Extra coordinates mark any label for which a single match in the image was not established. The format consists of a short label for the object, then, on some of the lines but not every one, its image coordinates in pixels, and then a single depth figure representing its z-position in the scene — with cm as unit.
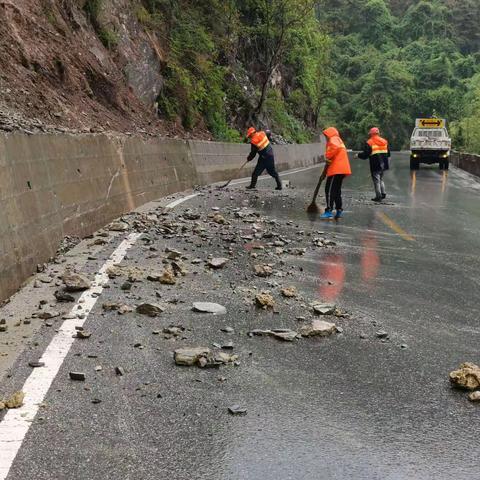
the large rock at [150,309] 600
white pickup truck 3769
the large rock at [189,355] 479
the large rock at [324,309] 619
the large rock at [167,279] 721
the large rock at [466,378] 445
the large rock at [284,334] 542
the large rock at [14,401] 391
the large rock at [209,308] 616
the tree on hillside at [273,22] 3869
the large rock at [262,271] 777
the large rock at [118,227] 1046
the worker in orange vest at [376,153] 1662
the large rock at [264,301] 634
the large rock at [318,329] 556
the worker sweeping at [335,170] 1356
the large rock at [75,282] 660
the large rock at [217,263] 807
